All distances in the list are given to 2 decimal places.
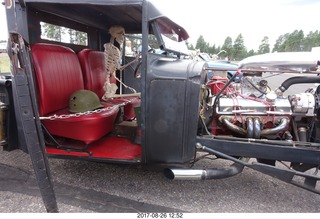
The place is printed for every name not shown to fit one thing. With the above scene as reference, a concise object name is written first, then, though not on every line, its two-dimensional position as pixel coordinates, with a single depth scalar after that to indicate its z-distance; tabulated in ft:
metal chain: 7.46
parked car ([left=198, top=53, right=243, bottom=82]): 26.74
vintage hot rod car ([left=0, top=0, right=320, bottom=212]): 6.37
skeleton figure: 10.73
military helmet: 8.59
